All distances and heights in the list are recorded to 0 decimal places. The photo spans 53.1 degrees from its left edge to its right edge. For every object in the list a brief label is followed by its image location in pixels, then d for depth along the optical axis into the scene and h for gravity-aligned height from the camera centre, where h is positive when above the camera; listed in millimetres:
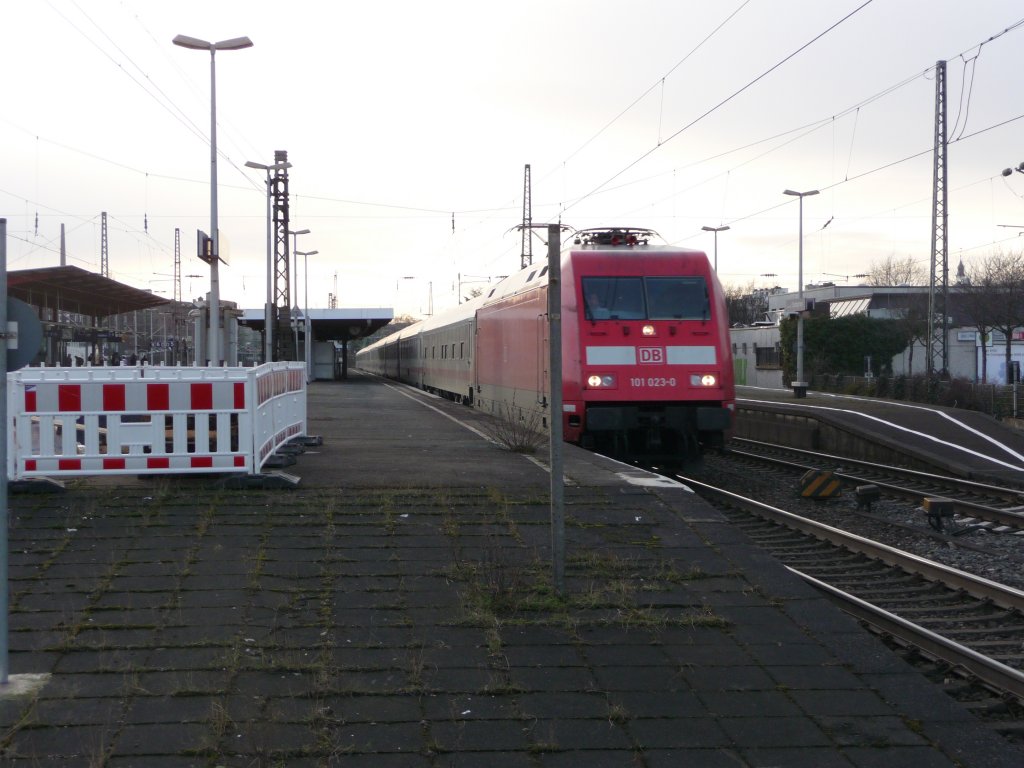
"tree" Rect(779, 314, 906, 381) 41750 +798
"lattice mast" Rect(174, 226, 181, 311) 60484 +6097
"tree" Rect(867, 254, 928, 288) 81062 +7002
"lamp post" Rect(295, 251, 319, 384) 39238 +1661
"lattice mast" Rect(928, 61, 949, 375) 28094 +4103
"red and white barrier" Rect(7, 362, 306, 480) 8273 -485
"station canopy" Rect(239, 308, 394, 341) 47344 +1986
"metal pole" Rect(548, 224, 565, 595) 5992 -312
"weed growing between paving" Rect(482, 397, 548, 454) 12180 -920
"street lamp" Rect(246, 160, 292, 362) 29438 +2155
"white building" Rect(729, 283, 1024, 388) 38491 +610
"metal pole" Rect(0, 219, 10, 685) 4691 -454
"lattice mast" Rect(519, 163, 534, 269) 42769 +6571
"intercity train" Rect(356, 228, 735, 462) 13109 +128
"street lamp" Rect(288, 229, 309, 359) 32391 +3768
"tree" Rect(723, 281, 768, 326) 85812 +4808
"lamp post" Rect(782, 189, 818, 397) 31688 -204
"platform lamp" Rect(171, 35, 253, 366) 20641 +5947
